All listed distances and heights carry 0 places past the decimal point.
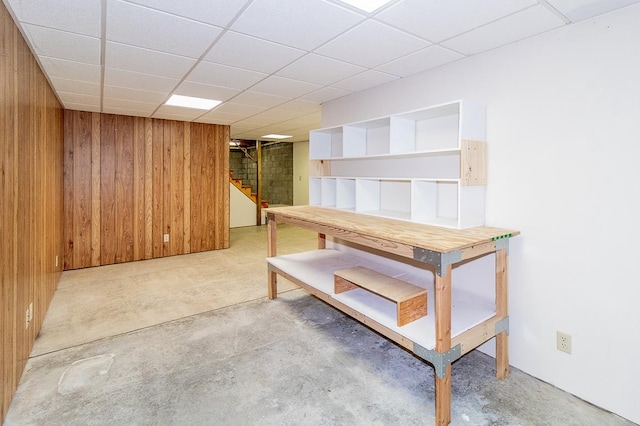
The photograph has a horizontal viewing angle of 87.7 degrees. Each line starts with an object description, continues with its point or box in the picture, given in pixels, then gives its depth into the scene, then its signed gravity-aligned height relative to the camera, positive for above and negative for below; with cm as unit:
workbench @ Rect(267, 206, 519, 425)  175 -62
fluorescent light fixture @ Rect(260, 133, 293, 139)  752 +166
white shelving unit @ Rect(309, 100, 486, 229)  228 +38
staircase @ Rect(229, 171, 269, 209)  832 +44
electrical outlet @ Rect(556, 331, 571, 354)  201 -82
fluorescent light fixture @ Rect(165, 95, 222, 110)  385 +128
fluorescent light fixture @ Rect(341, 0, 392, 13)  173 +107
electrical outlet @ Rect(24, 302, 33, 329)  234 -80
